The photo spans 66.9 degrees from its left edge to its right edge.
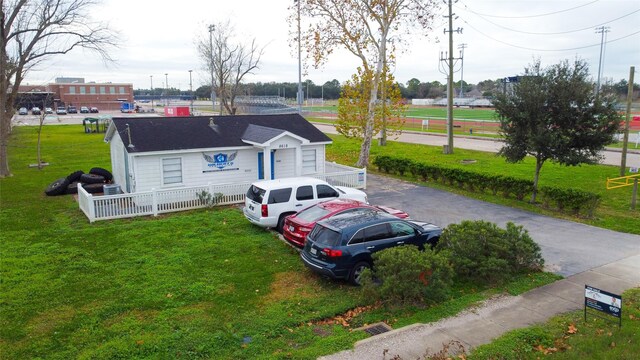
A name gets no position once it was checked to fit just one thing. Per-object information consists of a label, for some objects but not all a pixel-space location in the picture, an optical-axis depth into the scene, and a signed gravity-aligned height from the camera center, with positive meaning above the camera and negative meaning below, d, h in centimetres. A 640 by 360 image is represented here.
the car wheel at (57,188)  2147 -366
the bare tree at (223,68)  5122 +388
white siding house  1933 -196
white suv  1532 -301
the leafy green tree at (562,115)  1809 -42
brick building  12050 +271
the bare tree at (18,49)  2623 +324
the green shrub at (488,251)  1123 -350
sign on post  855 -353
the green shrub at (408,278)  992 -357
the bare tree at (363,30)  2778 +441
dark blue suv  1096 -322
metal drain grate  899 -418
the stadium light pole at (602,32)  9112 +1349
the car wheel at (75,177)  2197 -325
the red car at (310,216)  1320 -312
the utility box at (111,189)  1986 -344
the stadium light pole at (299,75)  3569 +237
